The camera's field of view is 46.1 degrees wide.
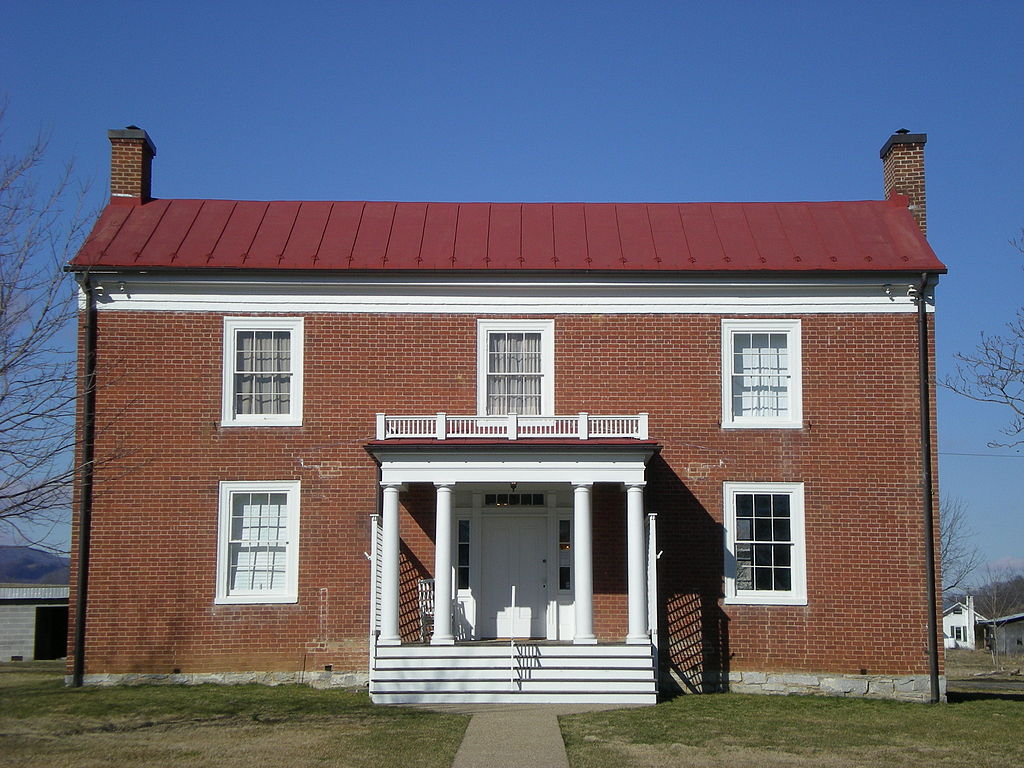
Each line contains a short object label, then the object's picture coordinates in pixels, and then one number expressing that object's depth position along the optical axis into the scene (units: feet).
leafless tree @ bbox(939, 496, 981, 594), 213.95
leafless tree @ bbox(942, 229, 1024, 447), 60.34
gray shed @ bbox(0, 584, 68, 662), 105.40
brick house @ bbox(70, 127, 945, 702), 67.31
